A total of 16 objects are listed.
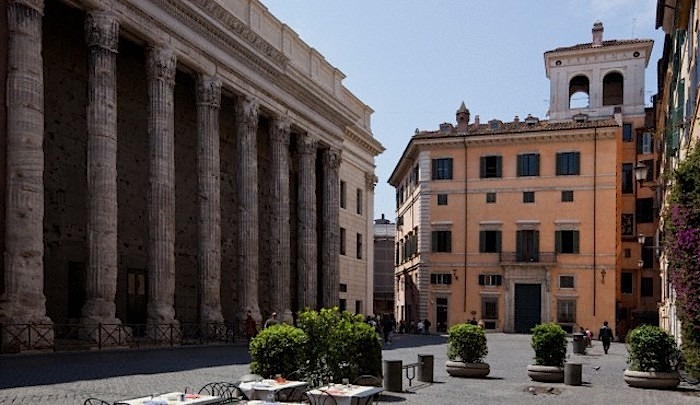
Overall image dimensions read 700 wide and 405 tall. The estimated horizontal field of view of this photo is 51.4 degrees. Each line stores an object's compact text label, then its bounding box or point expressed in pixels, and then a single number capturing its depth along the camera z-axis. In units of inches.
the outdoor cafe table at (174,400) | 332.2
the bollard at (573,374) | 627.5
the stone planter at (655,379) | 597.6
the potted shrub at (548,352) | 647.1
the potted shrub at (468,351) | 666.8
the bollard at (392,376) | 538.9
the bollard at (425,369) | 613.6
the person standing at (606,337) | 1137.4
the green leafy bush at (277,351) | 454.9
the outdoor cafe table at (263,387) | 397.4
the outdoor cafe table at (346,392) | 383.6
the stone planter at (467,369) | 666.2
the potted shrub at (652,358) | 597.3
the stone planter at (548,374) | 644.7
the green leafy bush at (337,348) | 474.9
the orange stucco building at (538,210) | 1755.7
